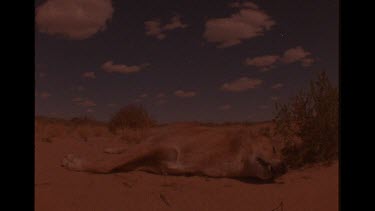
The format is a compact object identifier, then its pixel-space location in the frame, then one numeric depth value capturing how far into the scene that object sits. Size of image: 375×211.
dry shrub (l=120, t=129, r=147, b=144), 7.96
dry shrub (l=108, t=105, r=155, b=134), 10.63
